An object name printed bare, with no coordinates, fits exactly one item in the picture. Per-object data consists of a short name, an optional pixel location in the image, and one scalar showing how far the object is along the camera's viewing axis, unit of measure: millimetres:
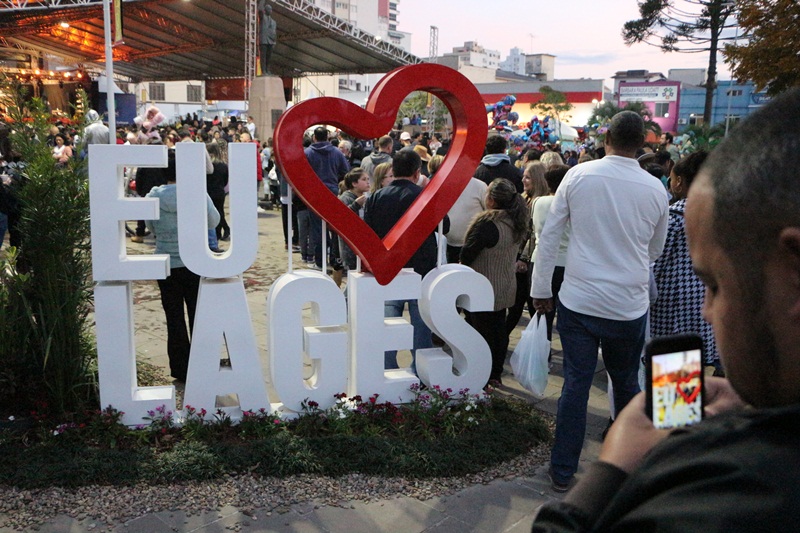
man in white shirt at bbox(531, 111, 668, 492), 3752
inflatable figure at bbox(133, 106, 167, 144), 11804
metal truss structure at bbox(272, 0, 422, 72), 28578
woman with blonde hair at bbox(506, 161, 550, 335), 6172
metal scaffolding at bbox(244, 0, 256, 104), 24820
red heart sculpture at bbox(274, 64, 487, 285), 4516
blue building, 53306
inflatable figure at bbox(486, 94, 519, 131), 18630
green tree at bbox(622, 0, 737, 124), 22125
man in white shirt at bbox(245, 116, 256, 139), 20175
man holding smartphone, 707
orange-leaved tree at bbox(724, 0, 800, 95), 10047
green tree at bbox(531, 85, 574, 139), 41250
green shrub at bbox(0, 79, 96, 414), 4453
